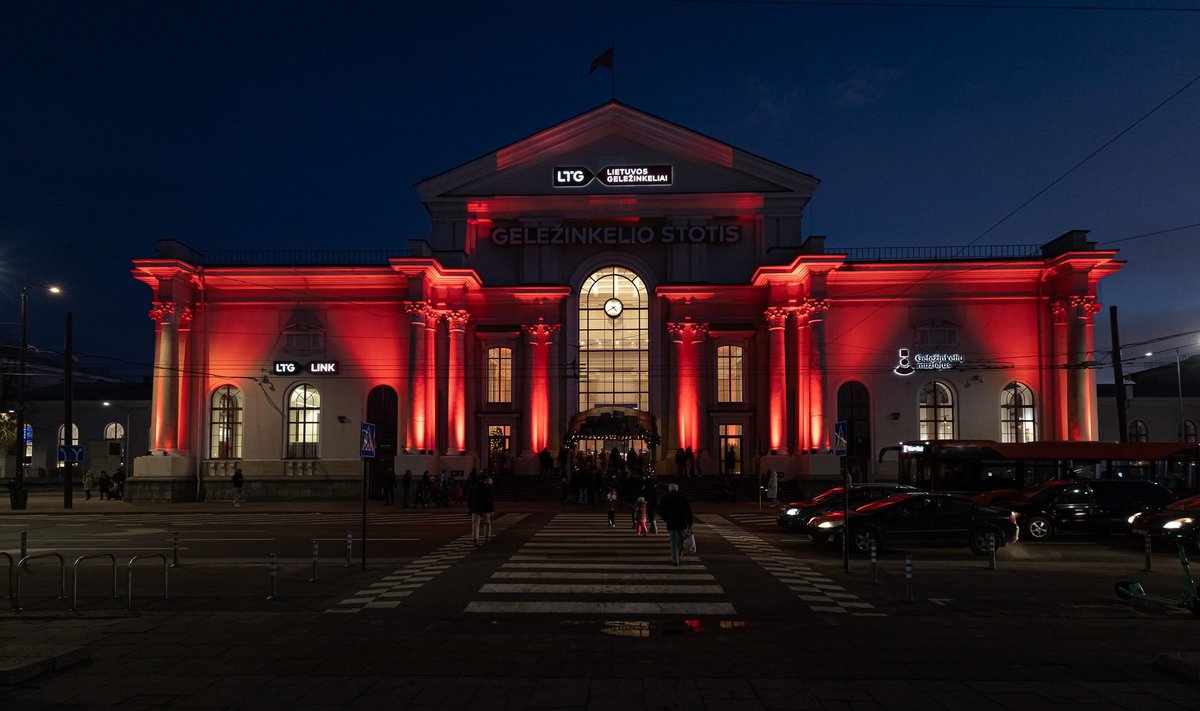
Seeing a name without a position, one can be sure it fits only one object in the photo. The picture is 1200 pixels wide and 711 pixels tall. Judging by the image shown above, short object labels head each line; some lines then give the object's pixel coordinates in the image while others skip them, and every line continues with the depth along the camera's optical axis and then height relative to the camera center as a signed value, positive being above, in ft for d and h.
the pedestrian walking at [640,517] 83.15 -8.52
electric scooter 43.83 -8.68
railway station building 147.84 +14.98
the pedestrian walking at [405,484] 128.67 -8.45
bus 110.32 -5.31
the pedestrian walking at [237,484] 133.80 -8.62
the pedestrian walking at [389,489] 136.36 -9.65
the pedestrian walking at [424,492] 128.77 -9.52
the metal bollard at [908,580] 47.78 -8.27
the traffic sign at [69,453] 131.85 -4.03
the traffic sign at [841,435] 65.23 -0.94
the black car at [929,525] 70.59 -8.00
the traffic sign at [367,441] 63.00 -1.19
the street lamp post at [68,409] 131.34 +2.43
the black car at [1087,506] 85.40 -7.98
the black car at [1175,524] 70.74 -8.20
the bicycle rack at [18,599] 44.20 -8.29
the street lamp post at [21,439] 128.67 -1.87
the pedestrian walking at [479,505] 74.59 -6.63
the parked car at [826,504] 87.35 -7.91
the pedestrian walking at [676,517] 61.46 -6.33
